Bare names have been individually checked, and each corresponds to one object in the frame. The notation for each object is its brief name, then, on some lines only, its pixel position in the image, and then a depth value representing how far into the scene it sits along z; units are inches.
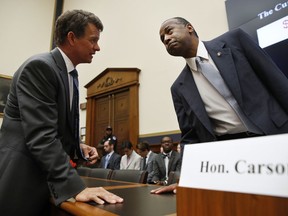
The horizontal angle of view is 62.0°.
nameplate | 13.0
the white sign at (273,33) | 110.1
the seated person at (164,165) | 139.7
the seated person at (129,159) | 164.1
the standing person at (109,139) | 196.6
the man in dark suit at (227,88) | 43.4
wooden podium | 12.2
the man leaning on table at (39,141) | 32.9
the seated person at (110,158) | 175.2
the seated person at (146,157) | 146.7
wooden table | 25.3
